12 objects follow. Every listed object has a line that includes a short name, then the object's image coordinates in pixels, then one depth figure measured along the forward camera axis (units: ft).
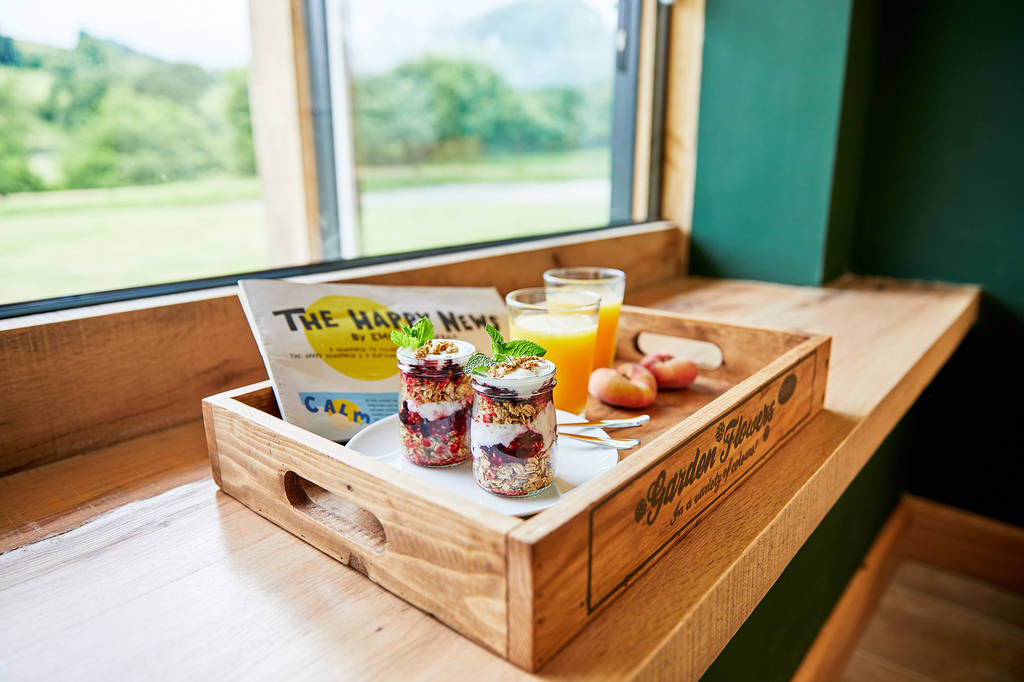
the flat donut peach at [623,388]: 2.95
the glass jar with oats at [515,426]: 1.92
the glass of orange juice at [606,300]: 3.27
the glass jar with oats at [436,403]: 2.12
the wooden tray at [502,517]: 1.48
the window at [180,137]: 3.80
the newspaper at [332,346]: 2.49
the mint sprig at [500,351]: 2.02
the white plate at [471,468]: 1.93
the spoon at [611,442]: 2.35
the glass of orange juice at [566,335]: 2.77
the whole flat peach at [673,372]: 3.17
